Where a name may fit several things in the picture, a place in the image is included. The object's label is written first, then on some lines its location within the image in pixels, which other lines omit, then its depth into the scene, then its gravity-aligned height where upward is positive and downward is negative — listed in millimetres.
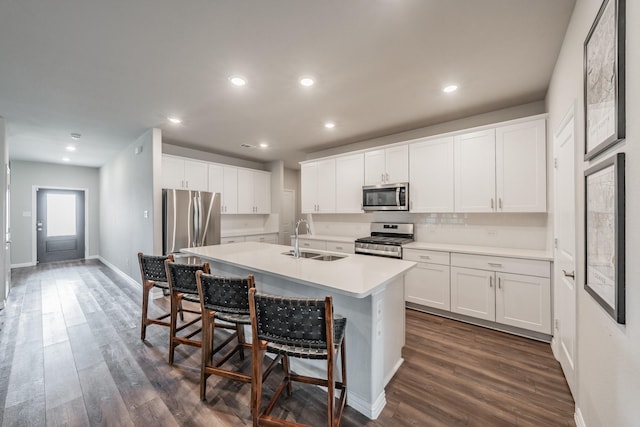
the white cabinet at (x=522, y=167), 2773 +519
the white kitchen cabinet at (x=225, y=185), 5164 +616
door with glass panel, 6496 -262
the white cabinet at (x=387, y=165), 3839 +759
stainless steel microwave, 3748 +253
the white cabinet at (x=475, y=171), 3115 +525
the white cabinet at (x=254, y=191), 5734 +534
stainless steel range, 3623 -408
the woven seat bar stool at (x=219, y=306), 1712 -644
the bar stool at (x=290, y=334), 1339 -661
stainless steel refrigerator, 4008 -85
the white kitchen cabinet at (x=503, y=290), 2555 -841
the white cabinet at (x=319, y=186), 4785 +539
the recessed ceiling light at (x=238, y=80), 2457 +1315
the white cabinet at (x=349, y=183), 4383 +546
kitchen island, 1648 -650
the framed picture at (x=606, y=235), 1002 -101
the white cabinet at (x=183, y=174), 4492 +749
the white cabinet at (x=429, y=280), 3166 -862
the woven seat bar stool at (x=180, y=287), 2154 -637
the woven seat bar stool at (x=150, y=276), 2572 -640
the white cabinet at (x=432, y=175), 3438 +532
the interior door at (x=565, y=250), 1786 -297
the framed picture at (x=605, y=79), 1007 +614
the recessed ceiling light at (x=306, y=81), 2477 +1317
